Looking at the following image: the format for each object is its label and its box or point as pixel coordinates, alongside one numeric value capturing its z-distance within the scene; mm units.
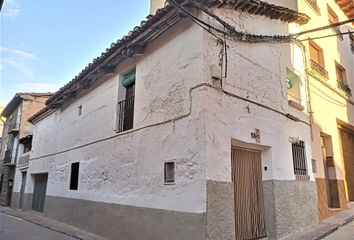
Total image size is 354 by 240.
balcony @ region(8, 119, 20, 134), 19266
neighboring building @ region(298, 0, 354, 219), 8781
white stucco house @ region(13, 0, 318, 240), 5211
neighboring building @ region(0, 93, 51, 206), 18797
